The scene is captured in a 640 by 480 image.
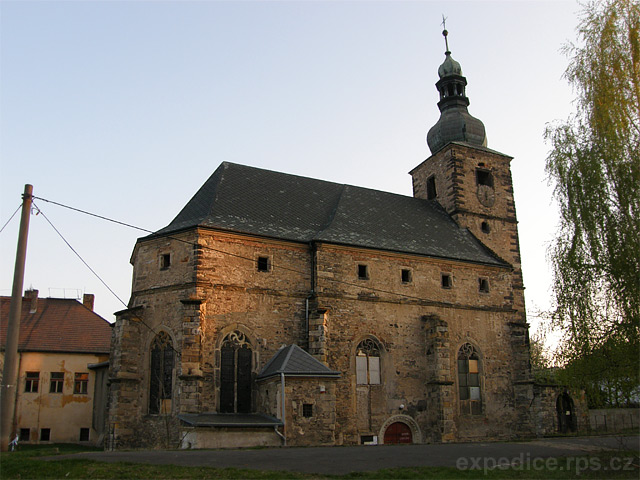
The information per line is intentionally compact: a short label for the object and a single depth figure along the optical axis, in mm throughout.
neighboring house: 29859
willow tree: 12898
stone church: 19656
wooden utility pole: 12016
